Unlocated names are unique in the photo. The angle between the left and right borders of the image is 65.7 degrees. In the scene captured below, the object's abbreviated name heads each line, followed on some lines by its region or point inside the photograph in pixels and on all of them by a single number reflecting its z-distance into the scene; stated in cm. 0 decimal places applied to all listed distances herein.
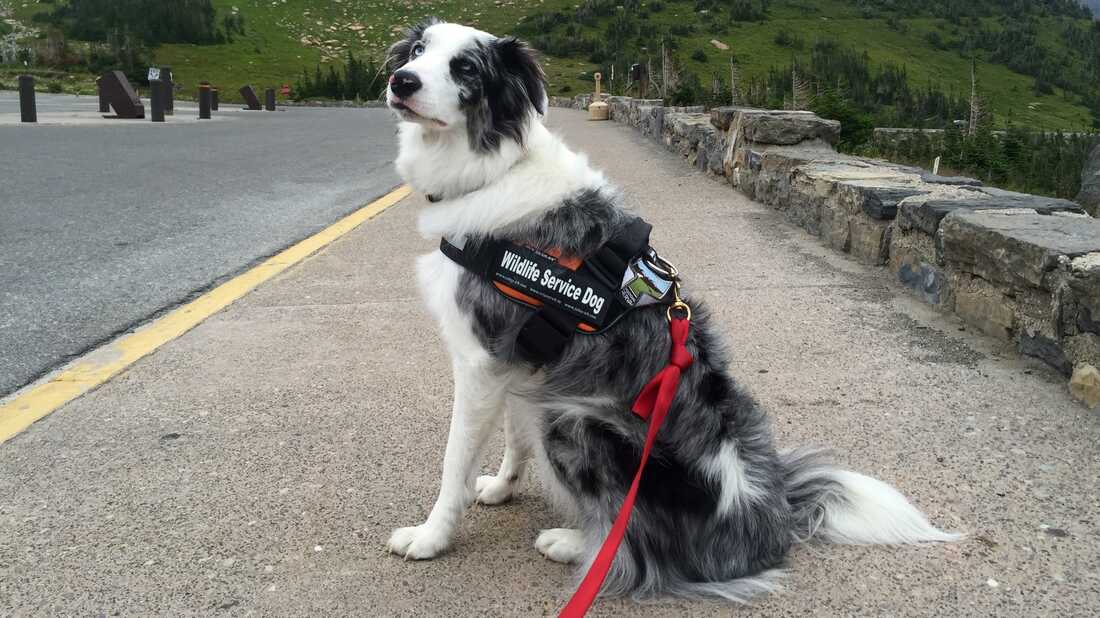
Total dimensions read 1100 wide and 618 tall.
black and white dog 235
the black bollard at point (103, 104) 2278
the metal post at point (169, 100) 2554
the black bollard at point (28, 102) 1814
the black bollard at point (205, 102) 2466
